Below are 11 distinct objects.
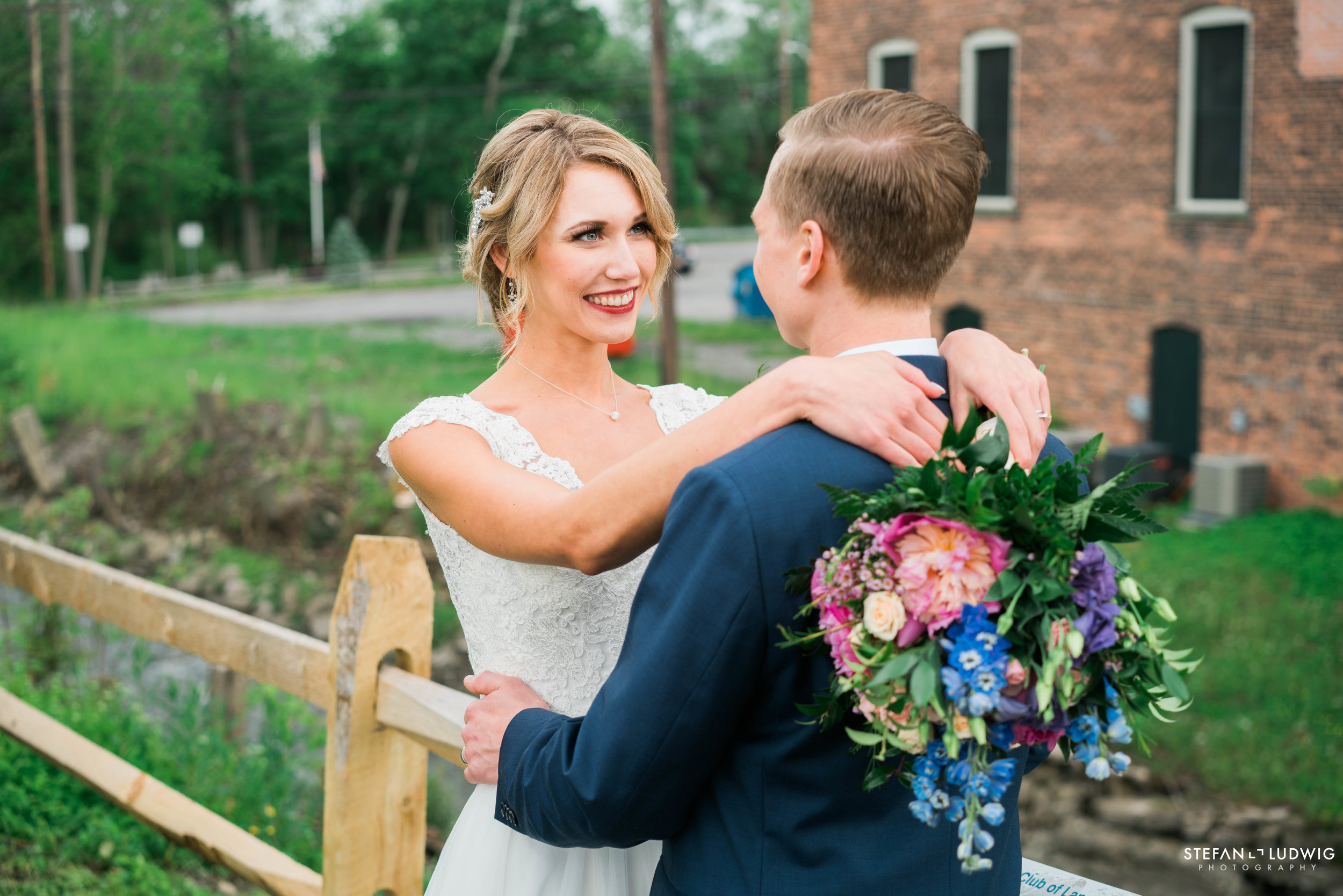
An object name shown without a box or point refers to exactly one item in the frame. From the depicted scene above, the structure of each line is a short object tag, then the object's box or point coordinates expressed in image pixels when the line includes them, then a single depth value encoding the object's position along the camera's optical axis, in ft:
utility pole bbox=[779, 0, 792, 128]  133.49
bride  6.83
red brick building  44.62
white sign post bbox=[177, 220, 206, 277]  137.08
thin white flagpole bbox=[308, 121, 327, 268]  148.77
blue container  88.69
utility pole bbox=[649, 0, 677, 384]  56.18
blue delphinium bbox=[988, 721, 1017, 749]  4.89
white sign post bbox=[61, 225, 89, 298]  122.72
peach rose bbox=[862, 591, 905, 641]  4.72
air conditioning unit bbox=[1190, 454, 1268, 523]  45.57
